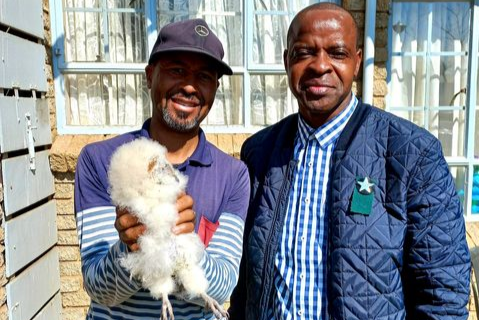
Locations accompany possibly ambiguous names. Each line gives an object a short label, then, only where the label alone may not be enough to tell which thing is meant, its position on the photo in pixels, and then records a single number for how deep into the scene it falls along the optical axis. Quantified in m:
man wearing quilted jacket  1.64
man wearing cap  1.41
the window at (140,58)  3.75
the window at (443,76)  3.88
